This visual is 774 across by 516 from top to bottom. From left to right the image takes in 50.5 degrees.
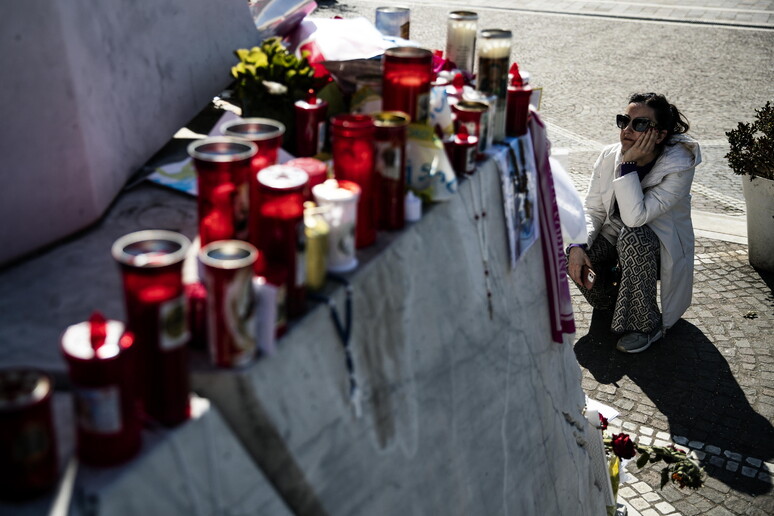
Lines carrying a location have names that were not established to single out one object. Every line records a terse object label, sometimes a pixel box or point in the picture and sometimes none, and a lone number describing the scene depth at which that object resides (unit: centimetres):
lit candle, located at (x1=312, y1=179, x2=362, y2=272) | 197
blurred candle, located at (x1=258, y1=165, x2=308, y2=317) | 176
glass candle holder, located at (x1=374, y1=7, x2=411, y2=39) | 354
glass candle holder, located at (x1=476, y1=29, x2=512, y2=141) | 289
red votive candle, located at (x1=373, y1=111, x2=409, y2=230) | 219
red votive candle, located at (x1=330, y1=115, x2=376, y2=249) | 215
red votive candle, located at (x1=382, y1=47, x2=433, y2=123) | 247
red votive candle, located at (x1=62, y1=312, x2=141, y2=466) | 138
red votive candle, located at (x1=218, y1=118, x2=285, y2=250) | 188
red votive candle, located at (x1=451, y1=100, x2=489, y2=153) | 278
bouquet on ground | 387
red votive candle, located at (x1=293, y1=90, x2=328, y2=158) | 250
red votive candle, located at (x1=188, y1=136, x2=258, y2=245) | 185
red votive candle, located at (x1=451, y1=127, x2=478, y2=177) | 271
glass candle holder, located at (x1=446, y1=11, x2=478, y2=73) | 330
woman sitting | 485
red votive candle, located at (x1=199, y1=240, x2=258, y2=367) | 155
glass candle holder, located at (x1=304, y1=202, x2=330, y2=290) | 190
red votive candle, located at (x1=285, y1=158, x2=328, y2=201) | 210
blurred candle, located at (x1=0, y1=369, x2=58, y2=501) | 131
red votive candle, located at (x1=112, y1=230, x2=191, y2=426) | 147
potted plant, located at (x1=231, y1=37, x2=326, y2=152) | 260
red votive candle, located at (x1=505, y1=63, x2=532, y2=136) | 313
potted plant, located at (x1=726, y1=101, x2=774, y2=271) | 570
